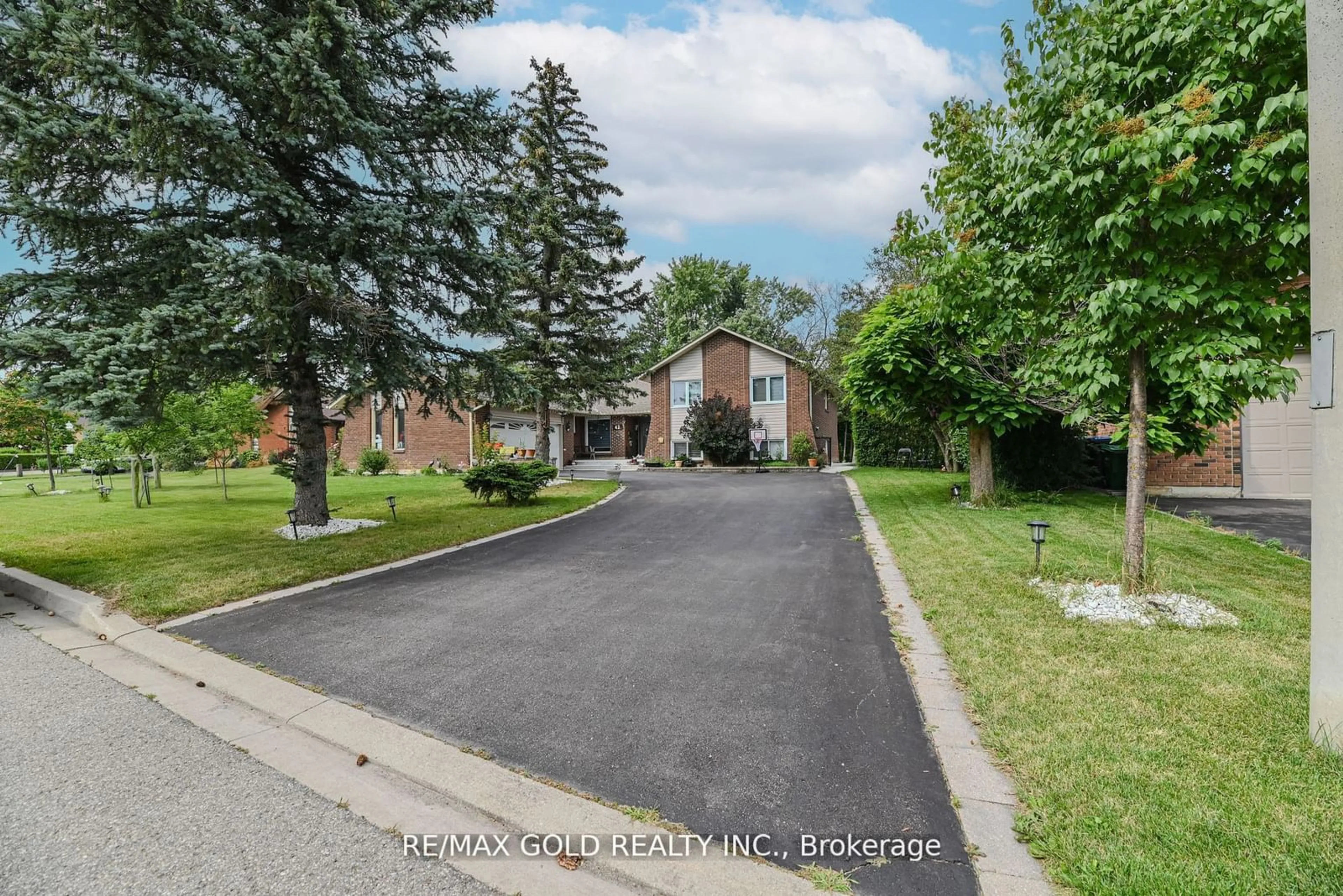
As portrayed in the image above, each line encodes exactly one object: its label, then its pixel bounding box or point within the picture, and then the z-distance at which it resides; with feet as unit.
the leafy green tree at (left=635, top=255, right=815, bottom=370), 146.10
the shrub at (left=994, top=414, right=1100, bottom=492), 43.47
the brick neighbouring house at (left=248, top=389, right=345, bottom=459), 90.22
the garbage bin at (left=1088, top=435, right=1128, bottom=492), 46.39
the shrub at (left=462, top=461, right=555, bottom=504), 41.52
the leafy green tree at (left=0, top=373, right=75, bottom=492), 60.13
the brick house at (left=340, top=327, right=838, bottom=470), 82.64
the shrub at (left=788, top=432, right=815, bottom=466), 84.07
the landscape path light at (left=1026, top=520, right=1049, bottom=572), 18.86
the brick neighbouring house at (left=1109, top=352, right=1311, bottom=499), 40.55
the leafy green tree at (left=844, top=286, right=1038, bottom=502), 33.50
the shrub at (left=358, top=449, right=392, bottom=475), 79.51
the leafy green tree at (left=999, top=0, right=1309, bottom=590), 12.94
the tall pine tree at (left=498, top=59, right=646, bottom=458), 57.31
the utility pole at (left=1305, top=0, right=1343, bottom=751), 8.71
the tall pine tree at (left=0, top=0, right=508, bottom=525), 20.89
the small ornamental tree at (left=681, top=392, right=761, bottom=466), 80.48
